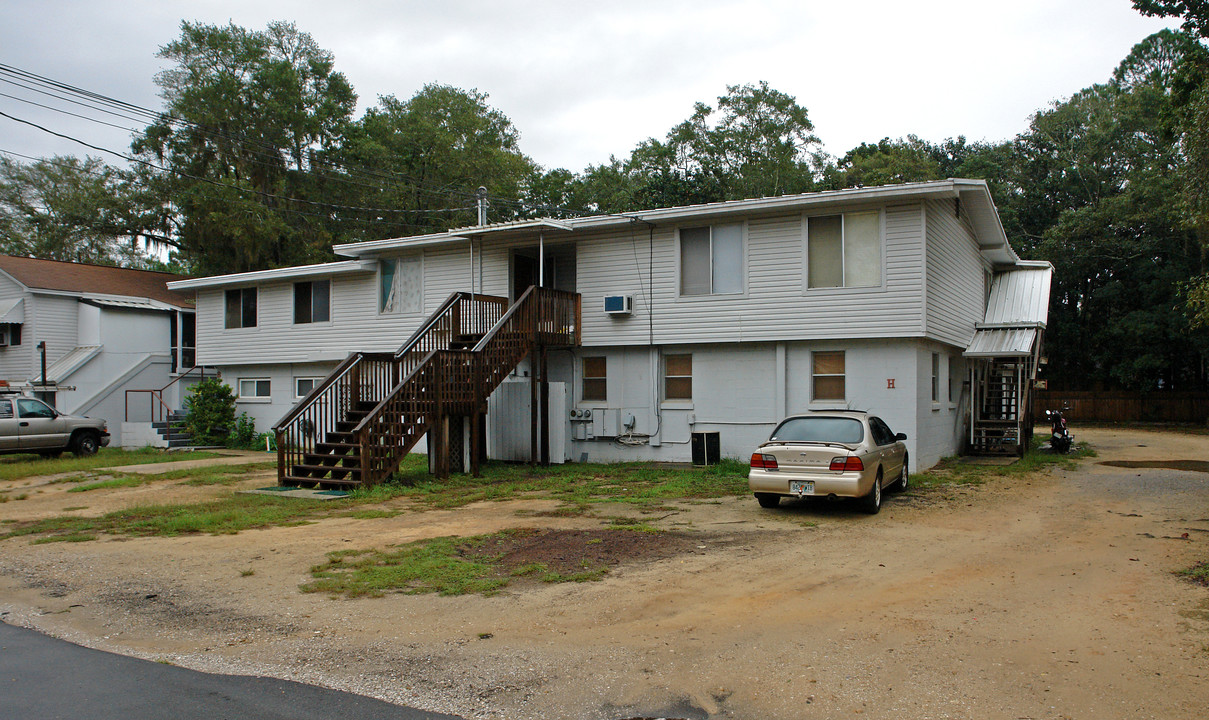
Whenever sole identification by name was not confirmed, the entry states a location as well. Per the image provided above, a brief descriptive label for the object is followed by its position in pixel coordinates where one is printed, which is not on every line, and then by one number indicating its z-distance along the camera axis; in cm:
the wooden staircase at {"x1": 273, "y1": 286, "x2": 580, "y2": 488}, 1498
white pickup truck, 2034
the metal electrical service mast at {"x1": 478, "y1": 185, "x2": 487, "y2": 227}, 2431
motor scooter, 2089
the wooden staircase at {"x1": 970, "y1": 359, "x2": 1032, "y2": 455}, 1992
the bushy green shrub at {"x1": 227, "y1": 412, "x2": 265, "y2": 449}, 2511
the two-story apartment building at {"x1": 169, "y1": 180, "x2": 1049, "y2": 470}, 1669
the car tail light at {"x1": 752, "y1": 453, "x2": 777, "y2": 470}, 1164
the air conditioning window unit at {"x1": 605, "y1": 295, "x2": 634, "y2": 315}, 1897
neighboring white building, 2778
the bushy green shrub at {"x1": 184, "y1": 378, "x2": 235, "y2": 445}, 2495
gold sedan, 1121
